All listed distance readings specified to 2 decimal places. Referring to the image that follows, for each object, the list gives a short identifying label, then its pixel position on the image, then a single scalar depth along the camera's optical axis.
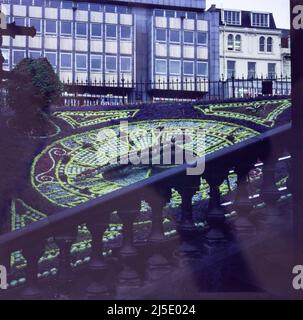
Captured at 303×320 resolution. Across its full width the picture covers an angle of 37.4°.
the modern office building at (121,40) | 36.62
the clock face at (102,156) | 10.27
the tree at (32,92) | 13.50
